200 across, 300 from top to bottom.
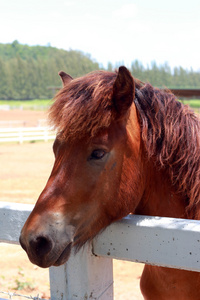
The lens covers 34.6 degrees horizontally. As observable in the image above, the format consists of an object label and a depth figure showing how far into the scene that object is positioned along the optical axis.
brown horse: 1.62
